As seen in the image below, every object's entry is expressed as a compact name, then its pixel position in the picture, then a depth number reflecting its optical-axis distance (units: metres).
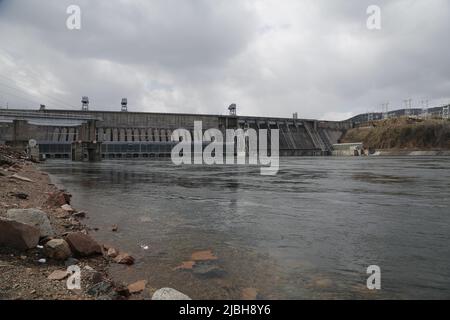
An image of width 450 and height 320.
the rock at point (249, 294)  6.13
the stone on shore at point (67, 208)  13.44
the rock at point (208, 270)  7.22
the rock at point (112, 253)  8.33
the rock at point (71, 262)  7.20
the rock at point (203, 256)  8.31
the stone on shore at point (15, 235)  7.11
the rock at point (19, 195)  13.80
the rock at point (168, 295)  5.65
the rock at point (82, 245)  7.89
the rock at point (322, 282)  6.57
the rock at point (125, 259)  7.97
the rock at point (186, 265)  7.64
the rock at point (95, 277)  6.38
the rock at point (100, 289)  5.87
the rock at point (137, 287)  6.34
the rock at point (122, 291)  6.02
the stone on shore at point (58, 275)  6.26
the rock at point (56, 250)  7.31
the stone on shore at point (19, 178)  19.24
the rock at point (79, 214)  13.04
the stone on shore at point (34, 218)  8.18
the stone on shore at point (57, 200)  14.12
